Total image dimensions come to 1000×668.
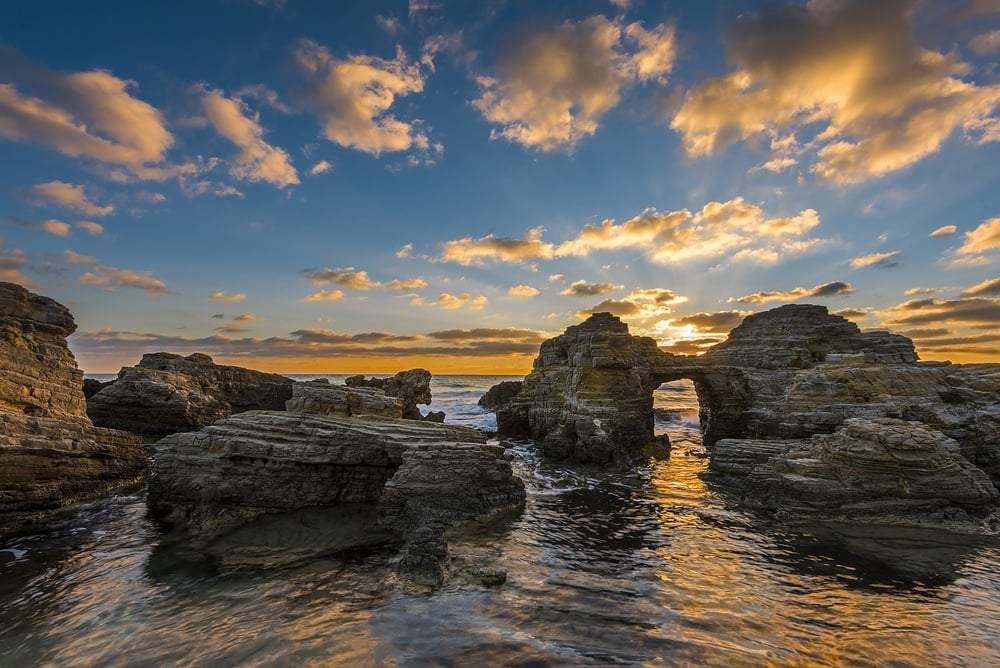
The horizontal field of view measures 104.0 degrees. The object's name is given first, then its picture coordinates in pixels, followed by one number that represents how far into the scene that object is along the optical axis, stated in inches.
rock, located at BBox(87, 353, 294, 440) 1064.8
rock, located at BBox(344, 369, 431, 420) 1374.3
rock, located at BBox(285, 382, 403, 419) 740.0
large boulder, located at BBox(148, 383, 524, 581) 581.9
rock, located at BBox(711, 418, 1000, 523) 600.1
